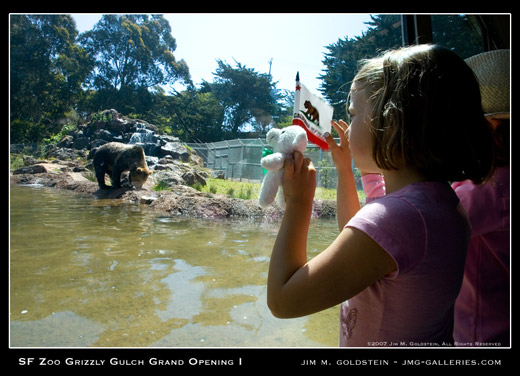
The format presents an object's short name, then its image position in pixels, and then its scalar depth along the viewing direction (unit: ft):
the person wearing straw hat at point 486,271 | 2.28
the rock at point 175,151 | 23.82
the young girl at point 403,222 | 1.67
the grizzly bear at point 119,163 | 21.36
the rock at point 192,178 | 21.73
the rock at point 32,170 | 25.40
